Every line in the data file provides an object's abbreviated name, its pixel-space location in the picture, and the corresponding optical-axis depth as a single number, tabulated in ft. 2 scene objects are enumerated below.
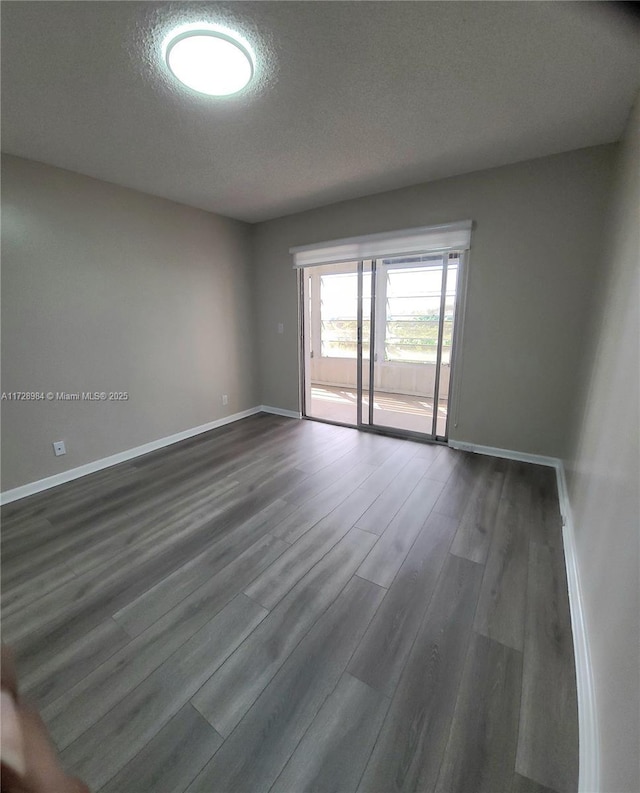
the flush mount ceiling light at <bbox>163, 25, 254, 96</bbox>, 4.54
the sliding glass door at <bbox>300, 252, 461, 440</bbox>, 11.97
